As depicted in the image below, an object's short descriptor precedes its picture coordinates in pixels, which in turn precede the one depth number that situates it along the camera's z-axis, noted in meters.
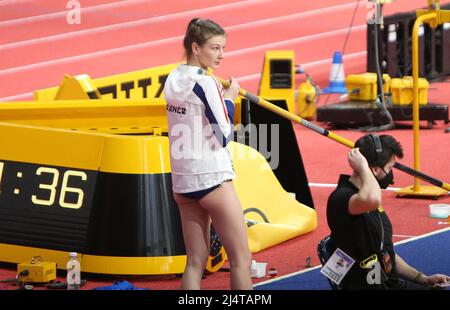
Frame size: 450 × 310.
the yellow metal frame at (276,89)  15.21
